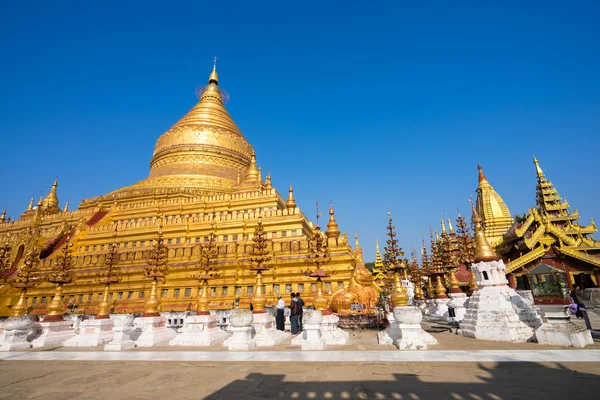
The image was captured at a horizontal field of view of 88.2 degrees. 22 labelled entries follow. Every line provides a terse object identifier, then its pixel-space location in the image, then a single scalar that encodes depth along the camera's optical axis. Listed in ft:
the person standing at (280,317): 45.16
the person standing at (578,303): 42.60
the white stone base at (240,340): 30.83
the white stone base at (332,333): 31.92
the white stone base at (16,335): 37.40
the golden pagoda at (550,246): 75.61
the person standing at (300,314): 41.82
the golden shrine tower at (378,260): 131.85
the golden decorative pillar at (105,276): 40.42
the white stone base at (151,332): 36.68
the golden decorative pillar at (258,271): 37.27
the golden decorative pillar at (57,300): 43.01
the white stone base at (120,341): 33.42
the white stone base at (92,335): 37.88
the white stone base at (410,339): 27.37
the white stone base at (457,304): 50.88
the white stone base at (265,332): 33.21
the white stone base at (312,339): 29.07
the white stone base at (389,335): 30.76
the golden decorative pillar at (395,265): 30.78
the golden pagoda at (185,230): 66.23
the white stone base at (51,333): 39.63
